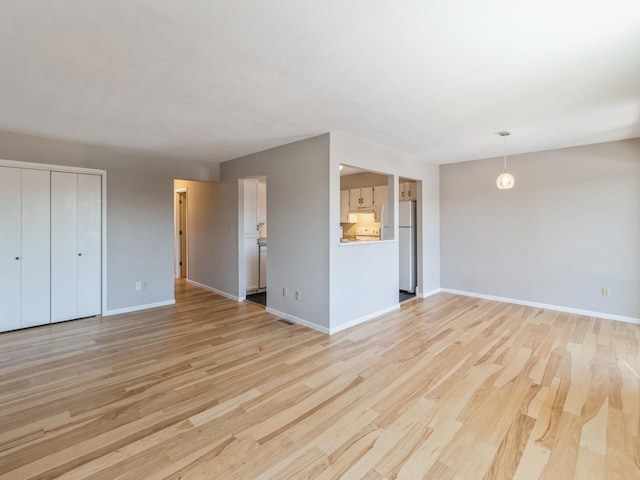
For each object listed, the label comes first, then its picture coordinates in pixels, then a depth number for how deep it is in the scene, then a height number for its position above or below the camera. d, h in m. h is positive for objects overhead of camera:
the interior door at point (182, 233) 7.76 +0.10
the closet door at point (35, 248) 3.96 -0.14
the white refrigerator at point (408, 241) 5.82 -0.09
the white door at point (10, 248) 3.80 -0.13
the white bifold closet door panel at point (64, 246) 4.17 -0.12
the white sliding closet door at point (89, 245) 4.37 -0.11
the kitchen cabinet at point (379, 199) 6.18 +0.76
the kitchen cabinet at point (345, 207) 6.90 +0.67
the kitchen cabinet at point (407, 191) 5.91 +0.88
